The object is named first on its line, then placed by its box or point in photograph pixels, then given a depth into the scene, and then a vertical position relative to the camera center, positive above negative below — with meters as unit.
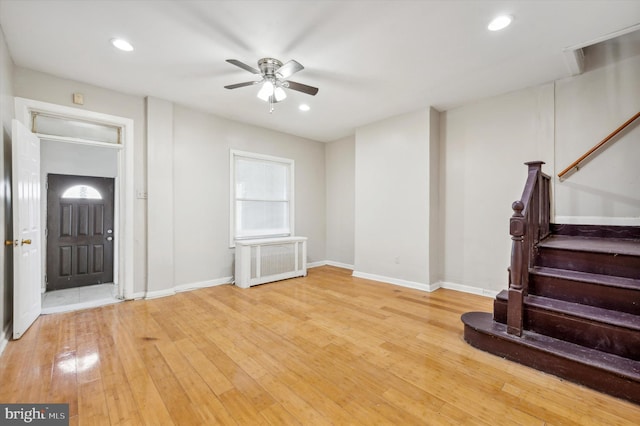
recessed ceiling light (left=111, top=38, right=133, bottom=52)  2.69 +1.69
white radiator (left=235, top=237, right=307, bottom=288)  4.62 -0.86
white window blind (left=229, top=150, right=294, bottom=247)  5.11 +0.33
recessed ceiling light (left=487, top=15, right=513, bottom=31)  2.36 +1.67
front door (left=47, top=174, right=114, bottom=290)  4.64 -0.33
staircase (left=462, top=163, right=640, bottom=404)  1.92 -0.79
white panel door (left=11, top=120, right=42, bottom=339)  2.69 -0.16
